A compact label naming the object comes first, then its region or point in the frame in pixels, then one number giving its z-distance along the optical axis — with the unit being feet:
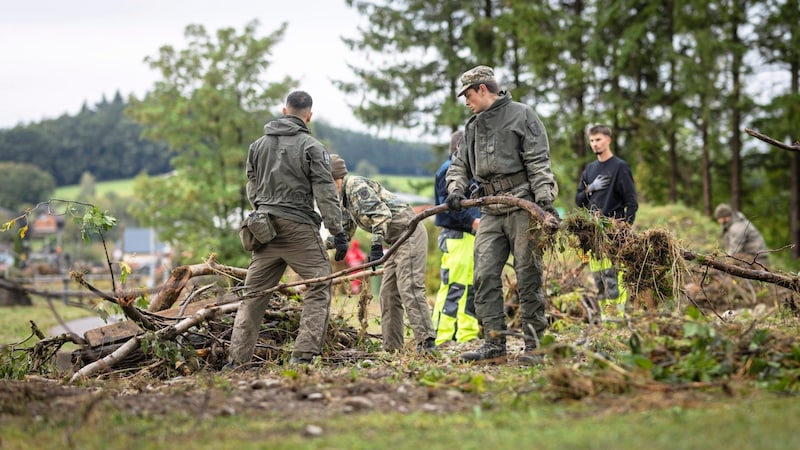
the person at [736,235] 45.78
